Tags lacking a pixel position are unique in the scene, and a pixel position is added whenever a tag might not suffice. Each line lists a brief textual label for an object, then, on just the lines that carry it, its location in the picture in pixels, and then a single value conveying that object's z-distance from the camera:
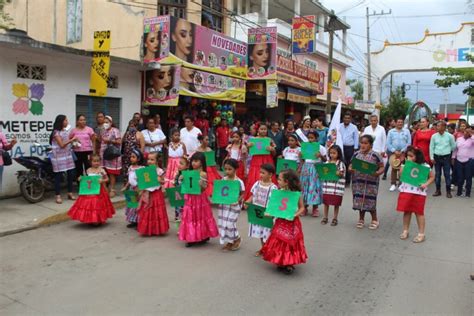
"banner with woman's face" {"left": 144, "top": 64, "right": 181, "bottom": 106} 11.13
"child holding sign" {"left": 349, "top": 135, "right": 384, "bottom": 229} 6.78
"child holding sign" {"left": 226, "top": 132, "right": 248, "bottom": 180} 8.70
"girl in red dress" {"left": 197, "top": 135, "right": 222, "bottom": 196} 8.34
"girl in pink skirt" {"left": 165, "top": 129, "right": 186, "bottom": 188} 8.22
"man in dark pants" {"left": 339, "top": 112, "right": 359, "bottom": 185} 10.75
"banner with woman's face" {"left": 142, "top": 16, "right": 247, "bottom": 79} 12.09
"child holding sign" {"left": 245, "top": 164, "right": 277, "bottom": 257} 5.39
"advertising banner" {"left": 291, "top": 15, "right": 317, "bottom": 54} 19.36
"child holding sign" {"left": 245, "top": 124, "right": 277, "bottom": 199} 8.28
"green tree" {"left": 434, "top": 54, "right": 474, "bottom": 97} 17.88
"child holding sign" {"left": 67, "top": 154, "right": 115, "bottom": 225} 6.72
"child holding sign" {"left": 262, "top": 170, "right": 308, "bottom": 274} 4.78
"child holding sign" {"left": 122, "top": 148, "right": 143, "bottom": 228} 6.64
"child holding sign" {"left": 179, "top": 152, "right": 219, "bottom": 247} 5.79
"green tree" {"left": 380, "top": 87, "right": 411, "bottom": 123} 44.38
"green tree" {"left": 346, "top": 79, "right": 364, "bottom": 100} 50.71
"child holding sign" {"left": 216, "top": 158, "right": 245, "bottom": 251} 5.64
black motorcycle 7.89
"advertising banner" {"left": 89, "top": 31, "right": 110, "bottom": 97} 9.05
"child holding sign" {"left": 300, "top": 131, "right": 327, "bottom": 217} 7.80
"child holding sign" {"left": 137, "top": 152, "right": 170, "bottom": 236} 6.34
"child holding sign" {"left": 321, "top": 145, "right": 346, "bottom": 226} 7.12
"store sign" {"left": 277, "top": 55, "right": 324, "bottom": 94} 16.66
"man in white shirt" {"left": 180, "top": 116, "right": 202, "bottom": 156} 8.81
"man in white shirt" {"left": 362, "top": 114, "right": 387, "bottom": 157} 10.46
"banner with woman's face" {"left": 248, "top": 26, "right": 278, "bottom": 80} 15.36
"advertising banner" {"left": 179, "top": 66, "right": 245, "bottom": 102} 11.94
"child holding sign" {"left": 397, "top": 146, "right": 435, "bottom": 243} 6.30
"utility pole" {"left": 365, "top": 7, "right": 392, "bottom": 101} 31.30
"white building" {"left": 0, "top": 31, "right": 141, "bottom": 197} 8.21
